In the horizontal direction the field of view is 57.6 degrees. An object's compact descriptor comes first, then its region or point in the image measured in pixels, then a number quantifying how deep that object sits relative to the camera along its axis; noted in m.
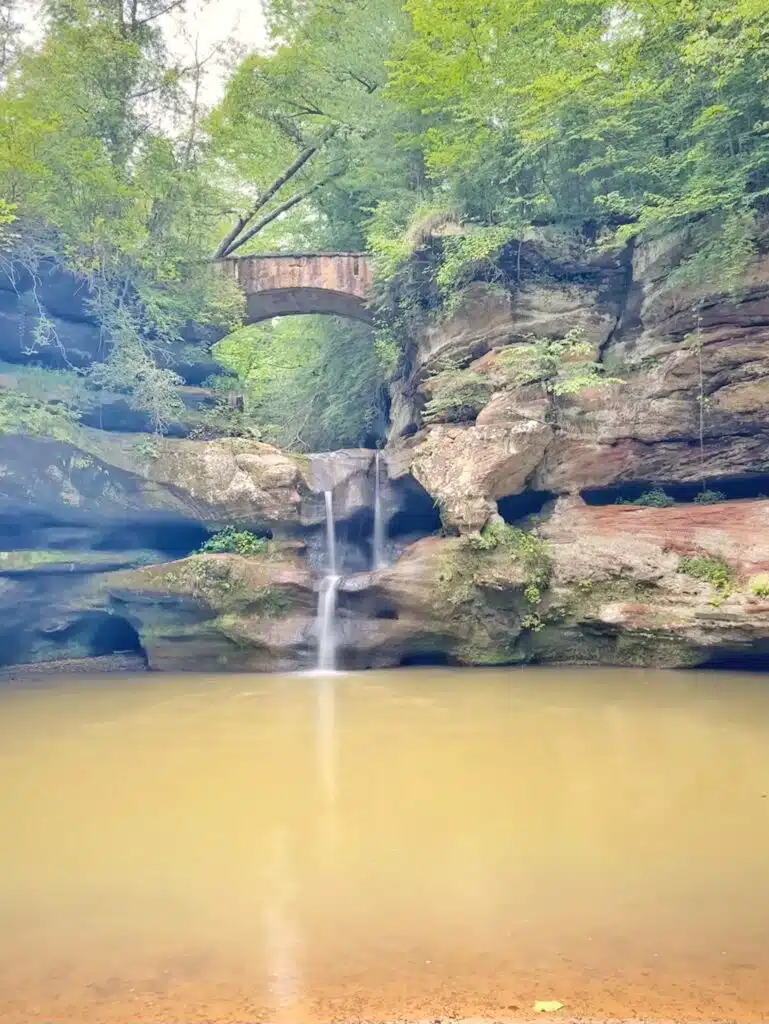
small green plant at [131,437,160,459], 12.84
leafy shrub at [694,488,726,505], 11.98
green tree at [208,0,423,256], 16.05
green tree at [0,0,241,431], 12.53
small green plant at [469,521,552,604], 11.02
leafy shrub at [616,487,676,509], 12.16
